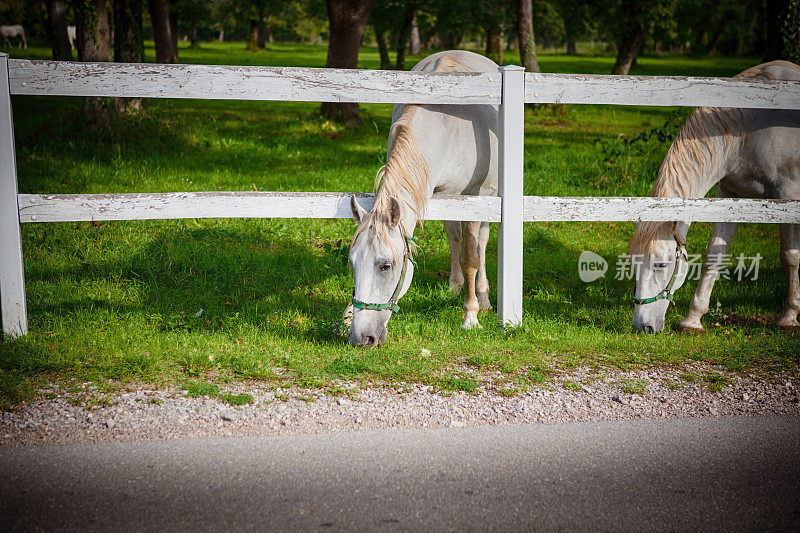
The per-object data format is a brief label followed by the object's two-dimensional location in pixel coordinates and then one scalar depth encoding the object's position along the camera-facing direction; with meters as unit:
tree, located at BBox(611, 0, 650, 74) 27.72
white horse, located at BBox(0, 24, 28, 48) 38.56
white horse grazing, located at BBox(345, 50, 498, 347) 4.08
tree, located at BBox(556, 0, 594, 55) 35.00
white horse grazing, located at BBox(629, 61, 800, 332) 4.87
